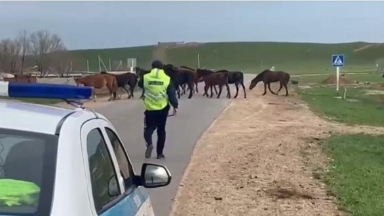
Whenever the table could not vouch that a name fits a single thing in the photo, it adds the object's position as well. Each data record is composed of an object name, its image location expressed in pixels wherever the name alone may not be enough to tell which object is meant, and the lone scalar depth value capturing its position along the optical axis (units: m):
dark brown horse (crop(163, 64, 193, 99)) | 37.26
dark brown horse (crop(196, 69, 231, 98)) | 39.91
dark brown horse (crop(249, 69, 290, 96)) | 43.09
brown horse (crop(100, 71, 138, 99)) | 37.62
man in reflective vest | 13.77
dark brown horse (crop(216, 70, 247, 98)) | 41.25
